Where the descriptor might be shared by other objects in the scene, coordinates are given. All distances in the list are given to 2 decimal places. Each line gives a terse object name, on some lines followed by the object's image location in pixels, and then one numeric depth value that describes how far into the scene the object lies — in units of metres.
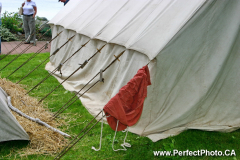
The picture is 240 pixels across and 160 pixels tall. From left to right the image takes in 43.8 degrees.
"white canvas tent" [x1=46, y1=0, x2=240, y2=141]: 3.67
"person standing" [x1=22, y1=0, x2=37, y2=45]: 10.64
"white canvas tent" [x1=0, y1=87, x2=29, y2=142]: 3.34
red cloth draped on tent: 3.12
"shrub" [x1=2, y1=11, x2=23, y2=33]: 12.73
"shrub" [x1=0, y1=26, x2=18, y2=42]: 11.64
